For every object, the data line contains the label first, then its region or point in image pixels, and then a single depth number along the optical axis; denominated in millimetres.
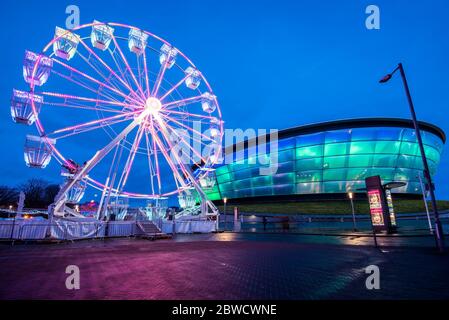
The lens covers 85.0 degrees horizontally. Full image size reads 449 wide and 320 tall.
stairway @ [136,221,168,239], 23839
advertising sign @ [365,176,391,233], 20312
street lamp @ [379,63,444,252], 10281
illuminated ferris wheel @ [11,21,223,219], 19500
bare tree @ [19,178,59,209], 73062
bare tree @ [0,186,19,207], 66381
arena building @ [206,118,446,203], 42281
